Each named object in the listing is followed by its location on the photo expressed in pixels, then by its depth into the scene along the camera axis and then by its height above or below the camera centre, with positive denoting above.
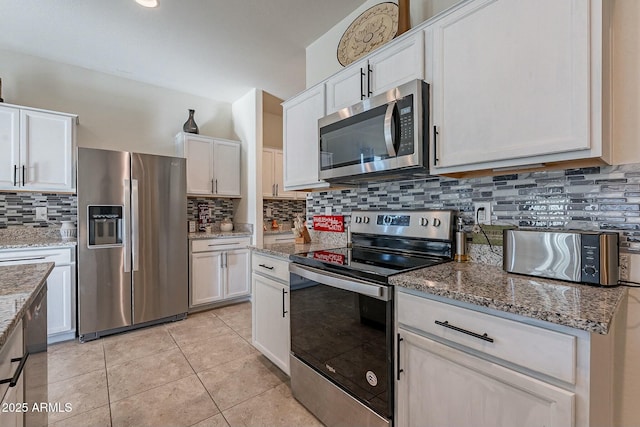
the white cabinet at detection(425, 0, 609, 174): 0.99 +0.50
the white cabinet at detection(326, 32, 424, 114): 1.49 +0.80
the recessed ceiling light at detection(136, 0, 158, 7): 2.12 +1.53
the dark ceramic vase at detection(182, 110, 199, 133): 3.55 +1.06
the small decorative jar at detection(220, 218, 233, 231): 3.77 -0.17
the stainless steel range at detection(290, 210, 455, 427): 1.25 -0.50
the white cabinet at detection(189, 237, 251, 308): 3.26 -0.68
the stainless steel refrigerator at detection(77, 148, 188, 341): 2.60 -0.27
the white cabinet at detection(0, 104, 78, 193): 2.53 +0.57
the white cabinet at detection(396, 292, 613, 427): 0.77 -0.50
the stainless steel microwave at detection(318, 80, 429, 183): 1.42 +0.41
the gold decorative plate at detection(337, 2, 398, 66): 1.84 +1.21
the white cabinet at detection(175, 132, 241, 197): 3.47 +0.60
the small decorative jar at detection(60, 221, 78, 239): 2.82 -0.17
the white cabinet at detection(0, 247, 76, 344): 2.48 -0.67
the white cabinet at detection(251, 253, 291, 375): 1.89 -0.67
